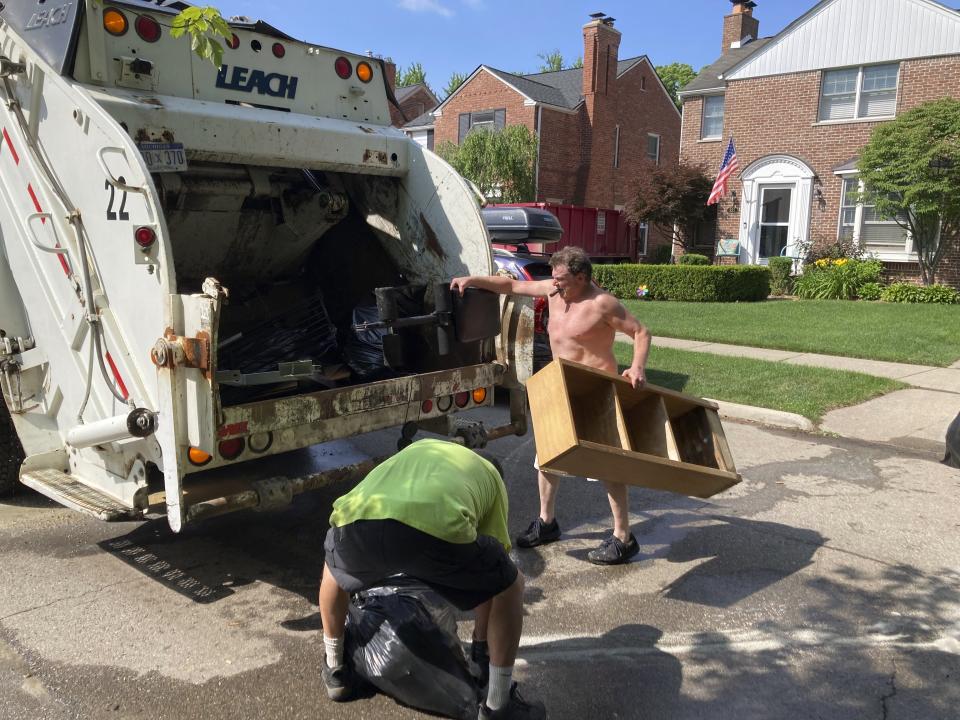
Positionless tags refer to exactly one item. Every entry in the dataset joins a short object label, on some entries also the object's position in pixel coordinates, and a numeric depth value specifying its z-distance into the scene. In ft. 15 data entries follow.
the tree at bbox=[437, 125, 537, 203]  84.43
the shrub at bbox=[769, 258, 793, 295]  60.34
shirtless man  13.67
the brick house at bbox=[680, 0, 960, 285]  58.80
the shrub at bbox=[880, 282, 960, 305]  51.98
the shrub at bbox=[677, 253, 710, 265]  65.00
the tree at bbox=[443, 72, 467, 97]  202.02
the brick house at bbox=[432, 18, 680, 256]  88.89
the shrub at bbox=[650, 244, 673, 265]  83.05
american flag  65.10
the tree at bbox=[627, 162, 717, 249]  70.54
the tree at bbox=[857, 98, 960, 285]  51.72
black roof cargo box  26.14
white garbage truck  11.37
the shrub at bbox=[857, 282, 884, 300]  54.19
